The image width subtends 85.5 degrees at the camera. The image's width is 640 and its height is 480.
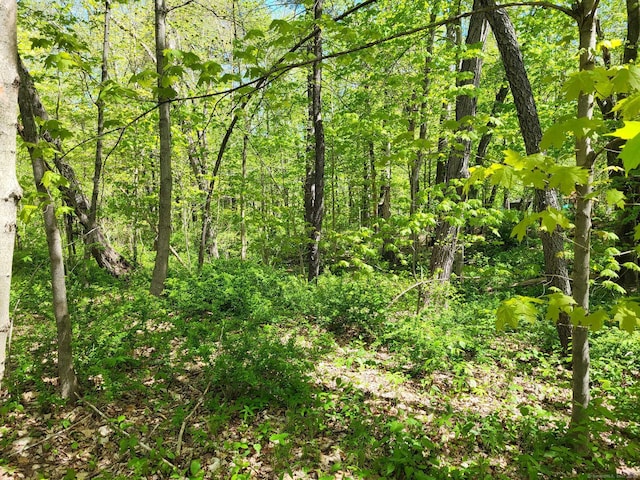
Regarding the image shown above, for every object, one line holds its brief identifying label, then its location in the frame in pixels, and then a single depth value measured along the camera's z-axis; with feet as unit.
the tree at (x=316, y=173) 24.62
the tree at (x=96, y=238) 22.52
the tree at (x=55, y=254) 8.66
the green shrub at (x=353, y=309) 17.29
